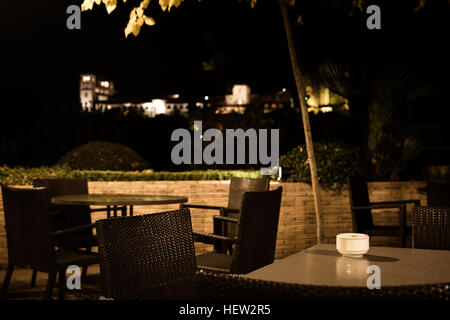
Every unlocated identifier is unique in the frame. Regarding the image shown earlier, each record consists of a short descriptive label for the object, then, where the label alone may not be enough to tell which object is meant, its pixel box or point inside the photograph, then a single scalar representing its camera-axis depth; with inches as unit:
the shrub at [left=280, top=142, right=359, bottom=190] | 277.4
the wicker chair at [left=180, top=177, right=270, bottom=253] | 180.3
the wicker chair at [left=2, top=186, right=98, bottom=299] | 150.3
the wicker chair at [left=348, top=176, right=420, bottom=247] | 209.8
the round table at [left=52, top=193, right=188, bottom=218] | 175.5
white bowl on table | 90.2
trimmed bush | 337.1
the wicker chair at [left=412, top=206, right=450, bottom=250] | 107.0
